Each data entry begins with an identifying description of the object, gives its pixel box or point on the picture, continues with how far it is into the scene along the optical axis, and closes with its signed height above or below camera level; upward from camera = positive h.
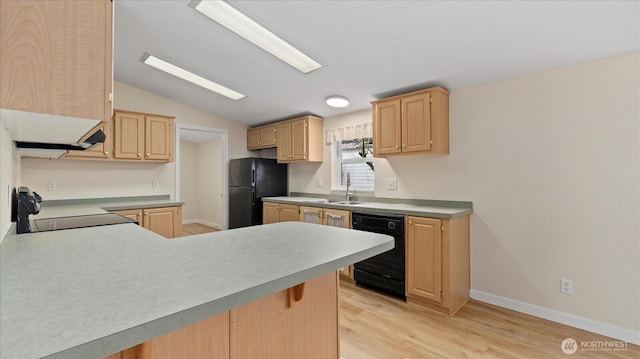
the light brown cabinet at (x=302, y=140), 4.27 +0.65
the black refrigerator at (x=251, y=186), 4.63 -0.06
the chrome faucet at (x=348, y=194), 3.96 -0.17
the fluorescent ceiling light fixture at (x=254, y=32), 2.31 +1.36
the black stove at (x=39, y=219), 1.71 -0.28
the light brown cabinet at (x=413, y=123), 2.95 +0.64
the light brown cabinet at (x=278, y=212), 4.02 -0.45
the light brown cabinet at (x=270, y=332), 0.92 -0.57
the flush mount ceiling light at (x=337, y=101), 3.59 +1.04
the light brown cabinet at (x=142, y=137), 3.73 +0.64
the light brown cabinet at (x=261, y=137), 4.86 +0.80
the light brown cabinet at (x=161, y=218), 3.51 -0.46
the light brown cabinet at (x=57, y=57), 0.73 +0.35
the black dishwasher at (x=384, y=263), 2.90 -0.86
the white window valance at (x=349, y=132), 3.81 +0.70
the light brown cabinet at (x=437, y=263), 2.62 -0.79
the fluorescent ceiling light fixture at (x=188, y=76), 3.38 +1.40
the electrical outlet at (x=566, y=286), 2.41 -0.90
